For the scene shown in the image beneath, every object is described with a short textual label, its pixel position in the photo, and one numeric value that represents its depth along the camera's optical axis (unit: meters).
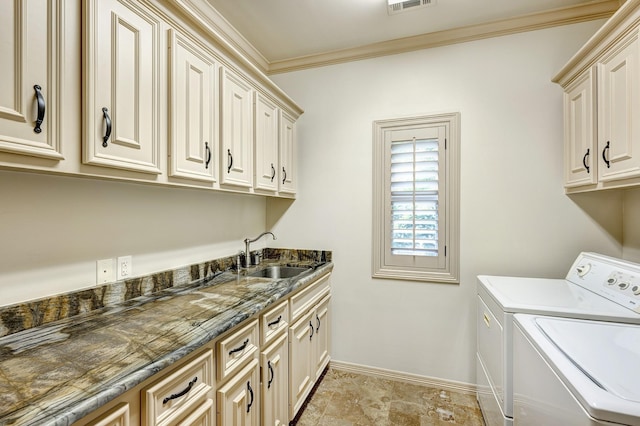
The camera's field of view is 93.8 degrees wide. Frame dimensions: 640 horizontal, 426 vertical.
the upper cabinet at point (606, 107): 1.44
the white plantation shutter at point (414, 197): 2.41
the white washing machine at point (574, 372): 0.79
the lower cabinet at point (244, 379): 0.90
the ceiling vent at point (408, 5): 2.03
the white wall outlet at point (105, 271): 1.37
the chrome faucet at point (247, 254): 2.45
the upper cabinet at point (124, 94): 0.87
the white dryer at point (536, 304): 1.45
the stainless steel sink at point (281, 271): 2.45
